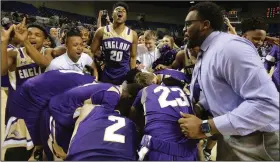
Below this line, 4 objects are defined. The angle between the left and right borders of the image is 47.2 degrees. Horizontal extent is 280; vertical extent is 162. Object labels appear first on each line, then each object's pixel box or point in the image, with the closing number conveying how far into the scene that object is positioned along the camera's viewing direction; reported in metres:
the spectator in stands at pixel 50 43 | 3.44
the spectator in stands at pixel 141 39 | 4.55
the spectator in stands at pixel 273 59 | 3.44
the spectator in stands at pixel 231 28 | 2.70
